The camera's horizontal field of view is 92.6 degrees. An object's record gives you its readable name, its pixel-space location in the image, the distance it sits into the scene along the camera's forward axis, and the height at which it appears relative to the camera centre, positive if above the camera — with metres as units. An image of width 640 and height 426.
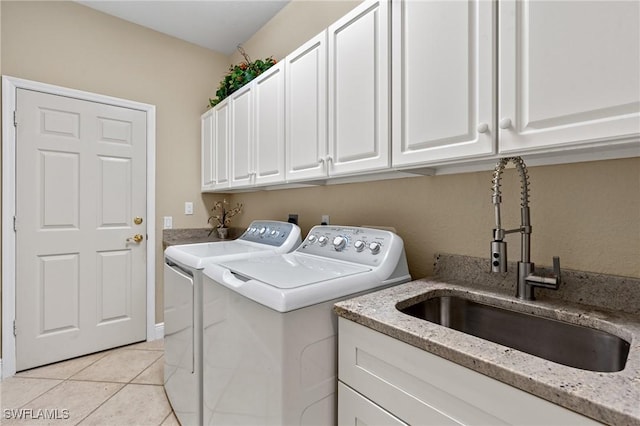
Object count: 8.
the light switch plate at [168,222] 2.79 -0.08
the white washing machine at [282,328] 0.94 -0.39
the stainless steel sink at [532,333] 0.83 -0.38
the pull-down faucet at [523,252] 0.95 -0.12
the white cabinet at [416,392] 0.61 -0.43
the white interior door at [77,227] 2.18 -0.11
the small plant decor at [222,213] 3.00 +0.00
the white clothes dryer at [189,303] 1.41 -0.45
